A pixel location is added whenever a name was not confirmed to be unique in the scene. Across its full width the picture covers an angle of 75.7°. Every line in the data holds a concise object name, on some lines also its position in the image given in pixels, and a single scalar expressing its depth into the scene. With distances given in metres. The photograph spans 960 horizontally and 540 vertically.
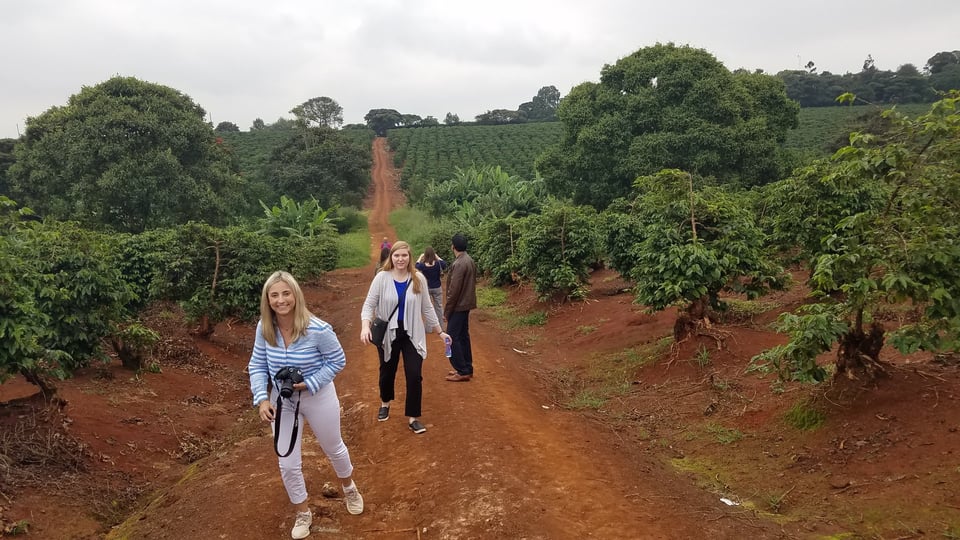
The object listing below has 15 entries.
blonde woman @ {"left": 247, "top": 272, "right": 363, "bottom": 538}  3.71
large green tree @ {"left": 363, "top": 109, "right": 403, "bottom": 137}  90.12
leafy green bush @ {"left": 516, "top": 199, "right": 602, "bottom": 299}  13.80
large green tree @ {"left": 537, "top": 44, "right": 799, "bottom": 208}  21.70
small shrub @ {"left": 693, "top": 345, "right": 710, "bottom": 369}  7.87
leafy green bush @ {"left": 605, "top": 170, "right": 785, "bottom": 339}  7.86
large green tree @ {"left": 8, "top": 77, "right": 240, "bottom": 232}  21.03
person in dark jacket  7.28
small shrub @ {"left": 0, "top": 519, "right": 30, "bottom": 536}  4.16
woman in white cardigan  5.55
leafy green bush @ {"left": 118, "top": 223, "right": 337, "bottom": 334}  10.84
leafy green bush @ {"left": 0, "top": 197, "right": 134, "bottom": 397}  5.51
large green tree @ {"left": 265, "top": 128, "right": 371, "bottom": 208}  38.31
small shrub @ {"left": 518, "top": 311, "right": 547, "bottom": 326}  13.82
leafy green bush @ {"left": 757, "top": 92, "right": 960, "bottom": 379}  4.52
